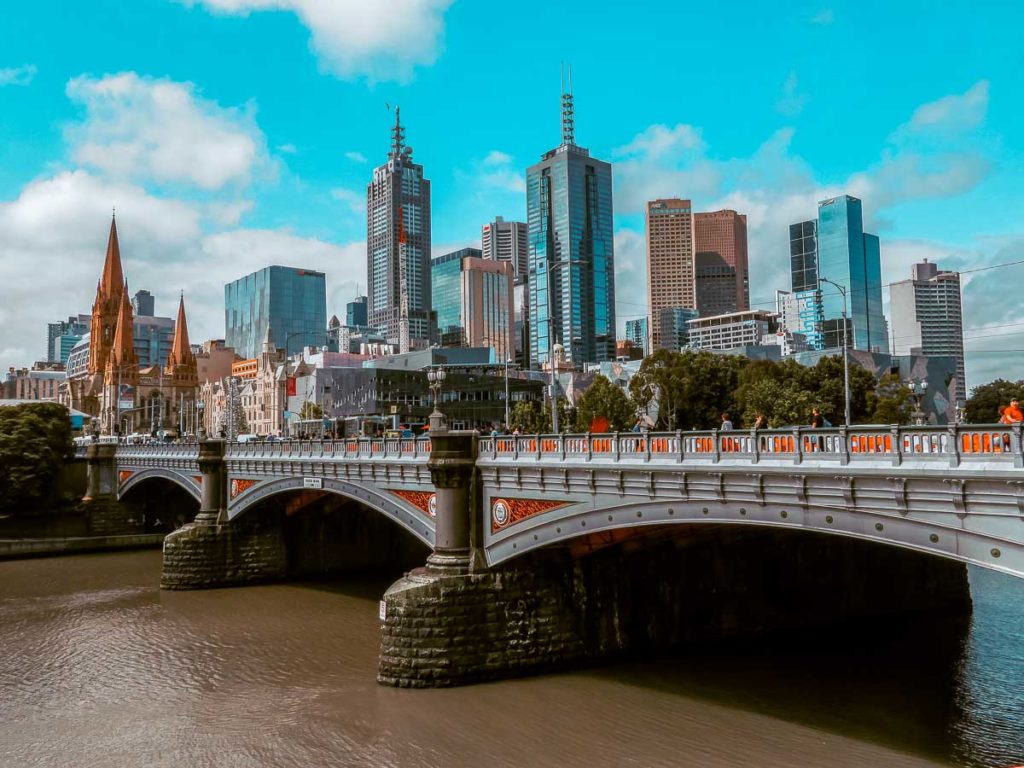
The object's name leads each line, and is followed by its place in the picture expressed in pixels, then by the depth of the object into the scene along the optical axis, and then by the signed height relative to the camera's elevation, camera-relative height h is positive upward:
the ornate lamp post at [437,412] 28.75 +0.69
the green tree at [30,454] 64.31 -0.96
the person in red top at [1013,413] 16.16 +0.17
